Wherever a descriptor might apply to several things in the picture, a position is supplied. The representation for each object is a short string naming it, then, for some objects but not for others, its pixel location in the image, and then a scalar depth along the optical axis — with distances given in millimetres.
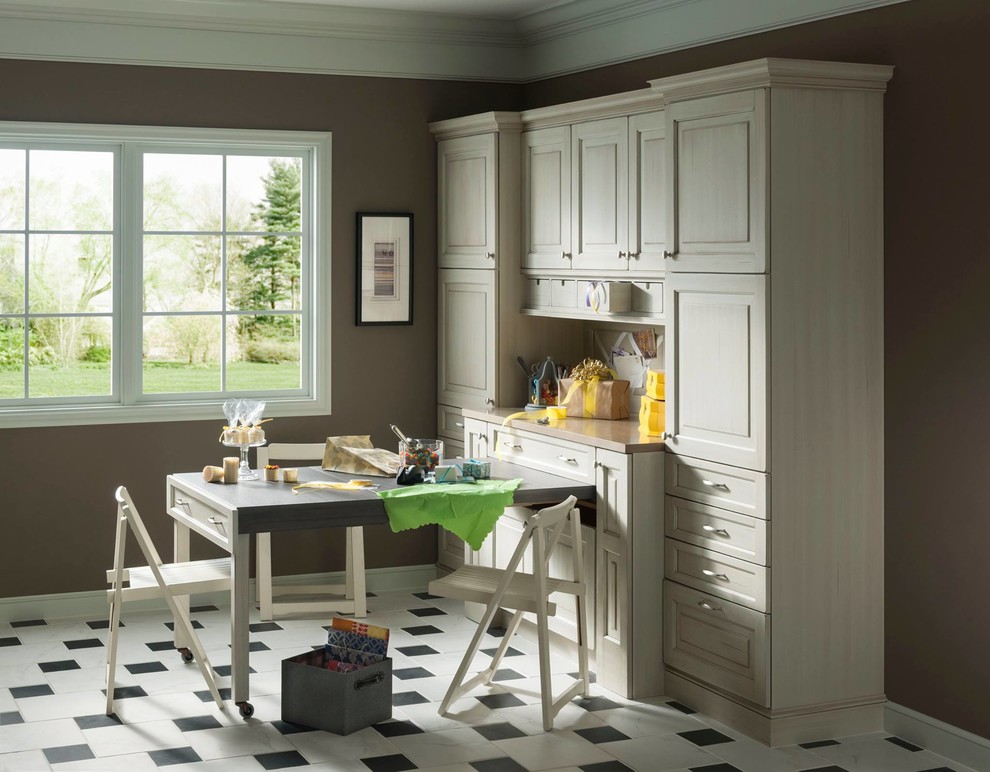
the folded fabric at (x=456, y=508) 4367
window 5699
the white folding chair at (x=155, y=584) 4309
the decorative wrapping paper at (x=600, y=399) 5309
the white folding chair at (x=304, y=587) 5461
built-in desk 4527
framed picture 6191
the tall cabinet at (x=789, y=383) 4047
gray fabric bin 4148
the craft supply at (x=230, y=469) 4668
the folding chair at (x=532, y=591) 4219
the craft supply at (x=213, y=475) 4703
